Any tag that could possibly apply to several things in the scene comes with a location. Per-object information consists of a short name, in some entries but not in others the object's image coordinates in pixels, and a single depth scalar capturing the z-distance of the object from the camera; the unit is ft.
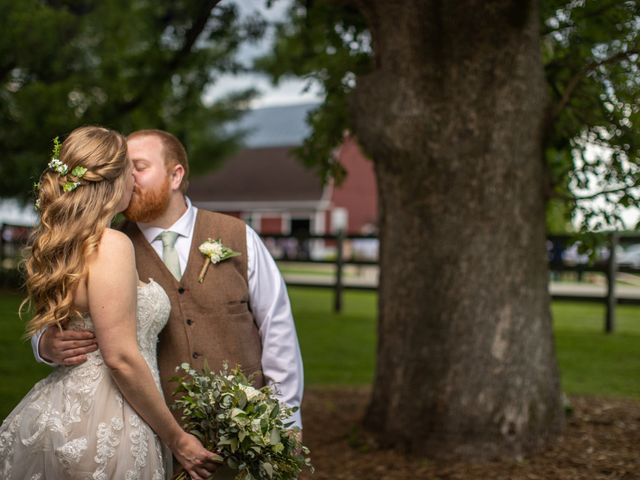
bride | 9.12
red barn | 126.31
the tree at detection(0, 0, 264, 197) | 31.22
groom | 11.08
